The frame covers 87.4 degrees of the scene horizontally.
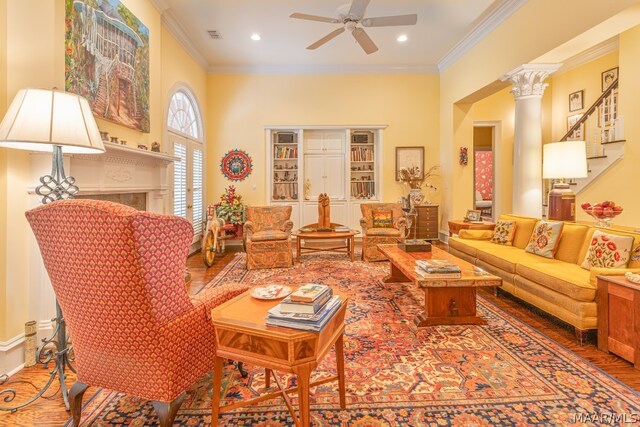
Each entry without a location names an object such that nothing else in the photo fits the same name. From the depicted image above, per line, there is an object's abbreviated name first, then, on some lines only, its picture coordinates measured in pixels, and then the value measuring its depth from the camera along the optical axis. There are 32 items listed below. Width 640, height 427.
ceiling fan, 3.87
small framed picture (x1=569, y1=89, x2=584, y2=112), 6.41
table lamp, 3.74
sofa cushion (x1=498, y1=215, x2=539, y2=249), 4.04
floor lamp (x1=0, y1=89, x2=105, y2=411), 1.67
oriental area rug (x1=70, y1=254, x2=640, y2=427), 1.75
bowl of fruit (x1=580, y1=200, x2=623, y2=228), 3.29
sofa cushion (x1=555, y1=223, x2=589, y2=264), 3.30
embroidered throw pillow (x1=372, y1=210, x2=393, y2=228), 5.78
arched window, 5.43
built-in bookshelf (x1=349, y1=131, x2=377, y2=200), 7.39
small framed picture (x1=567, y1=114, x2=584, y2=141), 5.59
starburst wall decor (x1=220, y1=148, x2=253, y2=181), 7.04
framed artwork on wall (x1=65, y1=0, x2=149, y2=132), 2.77
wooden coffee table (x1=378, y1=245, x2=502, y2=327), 2.80
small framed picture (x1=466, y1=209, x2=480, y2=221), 5.62
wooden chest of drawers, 6.79
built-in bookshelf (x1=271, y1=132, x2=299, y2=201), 7.33
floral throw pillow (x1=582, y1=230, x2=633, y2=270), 2.69
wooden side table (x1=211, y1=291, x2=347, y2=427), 1.34
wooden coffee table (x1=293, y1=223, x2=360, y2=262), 5.13
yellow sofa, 2.51
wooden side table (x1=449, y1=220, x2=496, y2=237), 4.75
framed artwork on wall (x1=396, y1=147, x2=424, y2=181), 7.21
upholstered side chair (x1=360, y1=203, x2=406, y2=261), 5.40
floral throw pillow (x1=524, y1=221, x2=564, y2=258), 3.48
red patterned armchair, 1.35
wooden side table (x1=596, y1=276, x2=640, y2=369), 2.18
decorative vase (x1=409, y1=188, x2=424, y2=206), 6.78
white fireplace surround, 2.29
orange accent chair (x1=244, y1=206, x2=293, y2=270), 4.95
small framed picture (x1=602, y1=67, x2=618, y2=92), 5.79
